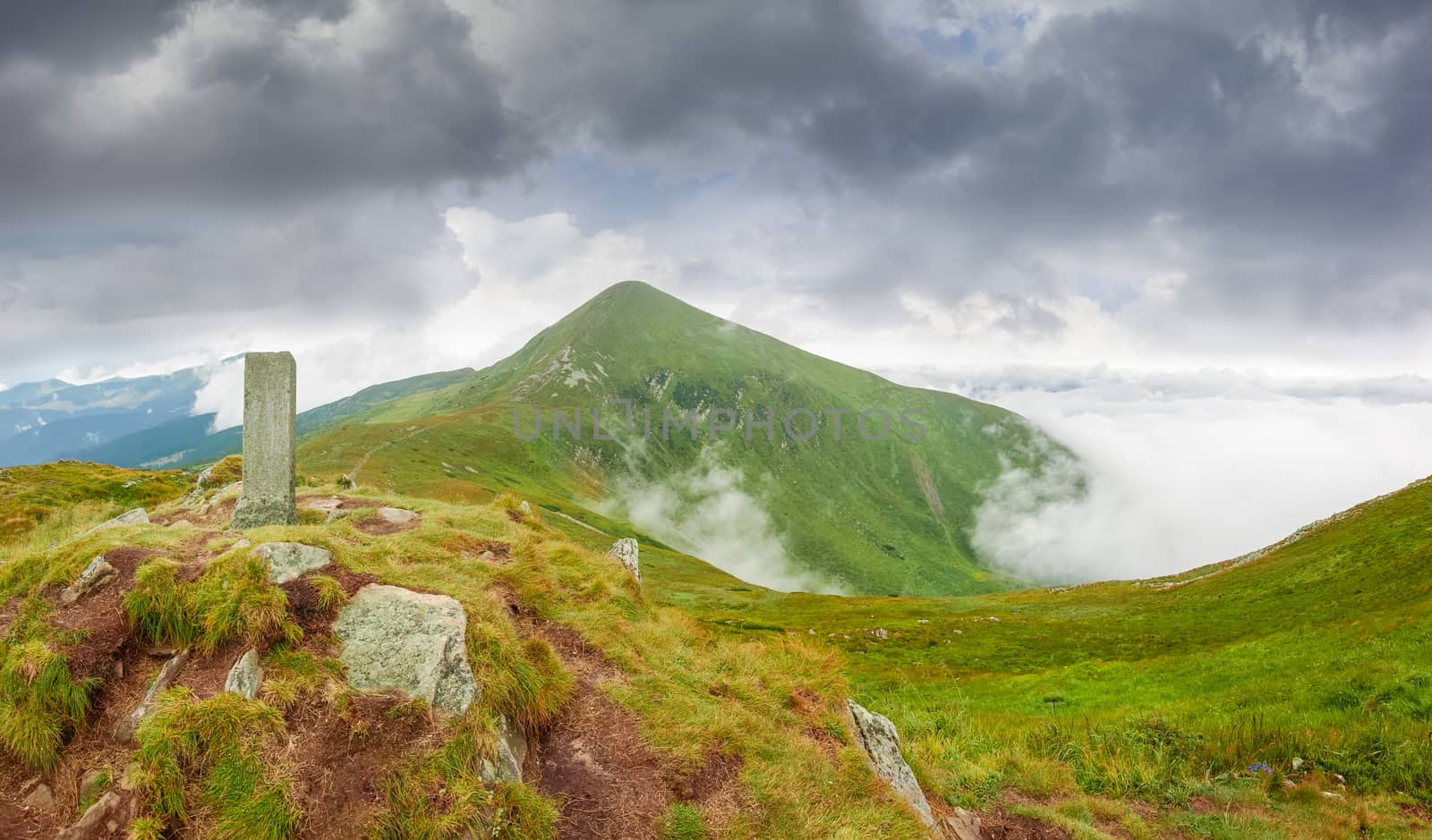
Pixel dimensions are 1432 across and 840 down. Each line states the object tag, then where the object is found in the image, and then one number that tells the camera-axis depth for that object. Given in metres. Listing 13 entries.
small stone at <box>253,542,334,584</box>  12.30
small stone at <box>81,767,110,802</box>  9.30
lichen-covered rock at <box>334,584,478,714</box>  10.76
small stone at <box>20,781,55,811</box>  9.24
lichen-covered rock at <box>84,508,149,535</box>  20.40
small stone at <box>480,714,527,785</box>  10.15
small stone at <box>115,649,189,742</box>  10.13
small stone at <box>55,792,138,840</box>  8.77
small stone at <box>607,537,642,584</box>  25.92
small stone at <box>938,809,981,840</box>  14.12
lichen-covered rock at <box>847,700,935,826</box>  14.20
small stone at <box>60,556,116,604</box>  12.03
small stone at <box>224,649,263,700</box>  10.20
